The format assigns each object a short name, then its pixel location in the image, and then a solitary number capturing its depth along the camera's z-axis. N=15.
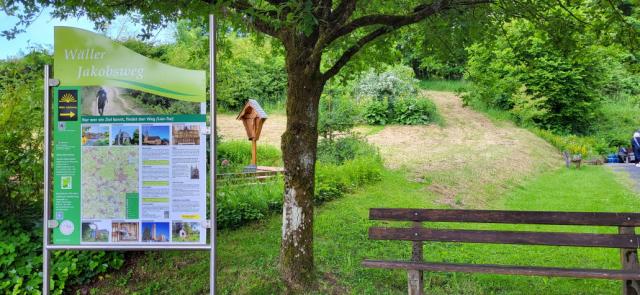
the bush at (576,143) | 19.73
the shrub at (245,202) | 6.92
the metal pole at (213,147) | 3.51
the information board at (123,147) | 3.52
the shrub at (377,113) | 19.57
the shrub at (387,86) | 20.23
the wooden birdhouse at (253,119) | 11.84
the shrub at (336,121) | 12.26
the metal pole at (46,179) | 3.57
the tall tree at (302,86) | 4.52
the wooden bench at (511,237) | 4.02
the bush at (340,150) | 12.02
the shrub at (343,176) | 9.05
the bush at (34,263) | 4.62
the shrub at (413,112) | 19.34
